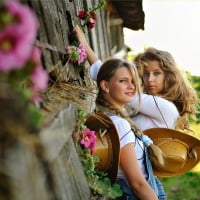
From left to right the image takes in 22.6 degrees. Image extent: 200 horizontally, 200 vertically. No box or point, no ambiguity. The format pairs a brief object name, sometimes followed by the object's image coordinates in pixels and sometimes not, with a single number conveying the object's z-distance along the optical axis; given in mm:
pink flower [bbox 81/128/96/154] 2326
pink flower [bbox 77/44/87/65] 2755
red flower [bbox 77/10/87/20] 3117
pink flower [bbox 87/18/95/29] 3175
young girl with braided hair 2486
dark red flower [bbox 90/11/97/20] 3158
